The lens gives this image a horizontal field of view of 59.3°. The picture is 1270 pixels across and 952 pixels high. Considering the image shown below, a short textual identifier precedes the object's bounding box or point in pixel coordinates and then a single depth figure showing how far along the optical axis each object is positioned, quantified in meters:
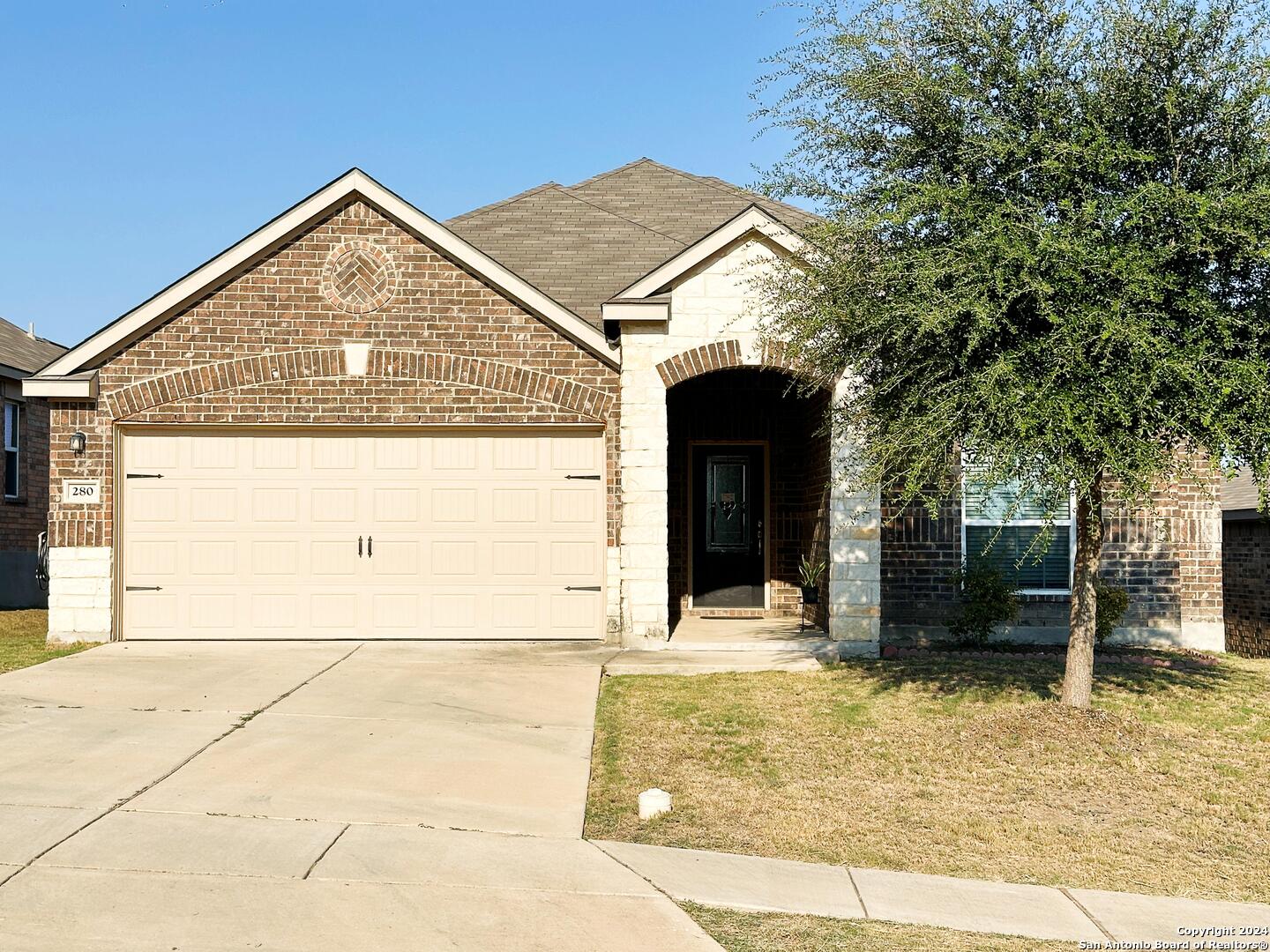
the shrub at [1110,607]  12.62
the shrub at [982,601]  12.63
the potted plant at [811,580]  13.26
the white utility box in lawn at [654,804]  6.55
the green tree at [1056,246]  7.20
